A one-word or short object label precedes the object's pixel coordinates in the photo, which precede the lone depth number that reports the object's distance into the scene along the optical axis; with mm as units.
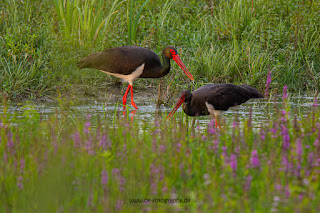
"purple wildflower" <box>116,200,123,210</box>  6524
